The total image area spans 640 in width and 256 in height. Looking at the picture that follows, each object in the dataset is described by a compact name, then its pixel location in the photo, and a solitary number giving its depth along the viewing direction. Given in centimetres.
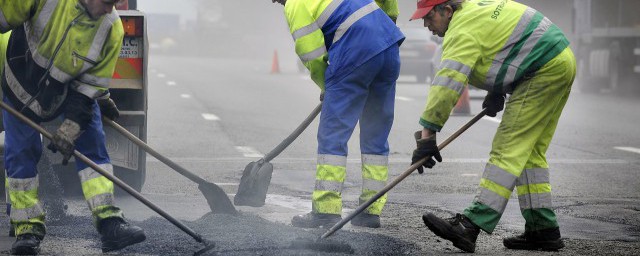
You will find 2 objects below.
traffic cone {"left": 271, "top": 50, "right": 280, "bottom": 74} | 5844
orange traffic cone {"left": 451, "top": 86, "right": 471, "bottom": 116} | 2870
